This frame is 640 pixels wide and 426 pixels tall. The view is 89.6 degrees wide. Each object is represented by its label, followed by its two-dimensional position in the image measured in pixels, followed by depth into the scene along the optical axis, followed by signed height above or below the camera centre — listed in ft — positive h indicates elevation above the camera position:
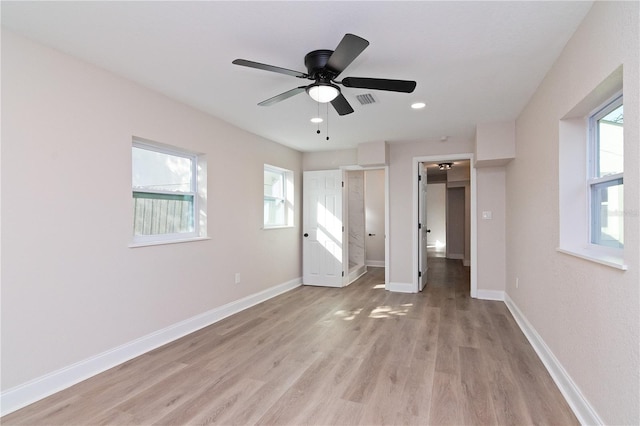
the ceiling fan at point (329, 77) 6.62 +3.15
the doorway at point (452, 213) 16.30 +0.21
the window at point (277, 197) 17.30 +1.02
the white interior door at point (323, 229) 18.84 -0.80
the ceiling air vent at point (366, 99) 10.61 +3.97
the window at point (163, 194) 10.25 +0.73
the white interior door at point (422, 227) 17.51 -0.61
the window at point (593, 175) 6.21 +0.93
